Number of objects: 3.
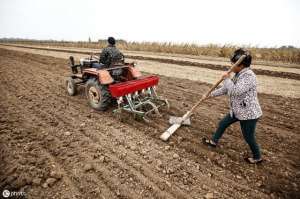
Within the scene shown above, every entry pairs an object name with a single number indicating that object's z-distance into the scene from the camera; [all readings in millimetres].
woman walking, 2529
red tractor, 4012
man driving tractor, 4598
